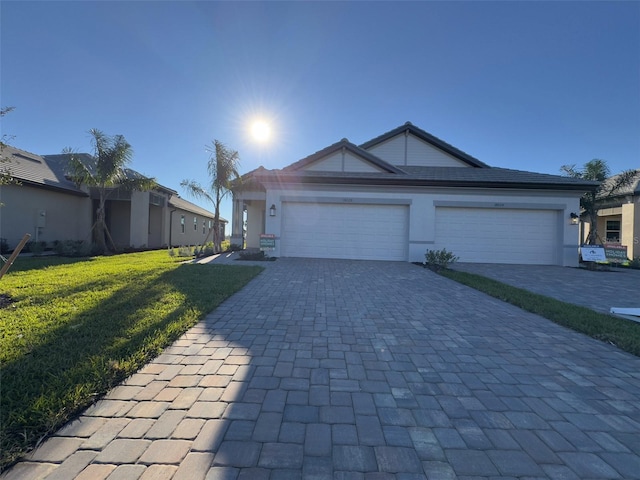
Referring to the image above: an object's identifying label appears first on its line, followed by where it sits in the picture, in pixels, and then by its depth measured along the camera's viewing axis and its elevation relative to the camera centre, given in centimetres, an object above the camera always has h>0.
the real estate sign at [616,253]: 1109 -17
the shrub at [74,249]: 1251 -76
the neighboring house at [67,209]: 1260 +131
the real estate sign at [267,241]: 1180 -13
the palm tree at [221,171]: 1327 +312
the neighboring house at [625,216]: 1645 +207
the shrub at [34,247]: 1223 -73
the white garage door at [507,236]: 1205 +37
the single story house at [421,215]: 1185 +118
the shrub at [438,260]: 984 -59
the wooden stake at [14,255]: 456 -41
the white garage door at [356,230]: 1222 +47
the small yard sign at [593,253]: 1105 -22
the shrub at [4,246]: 1176 -67
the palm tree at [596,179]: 1462 +359
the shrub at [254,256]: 1167 -78
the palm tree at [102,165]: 1273 +314
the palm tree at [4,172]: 584 +138
